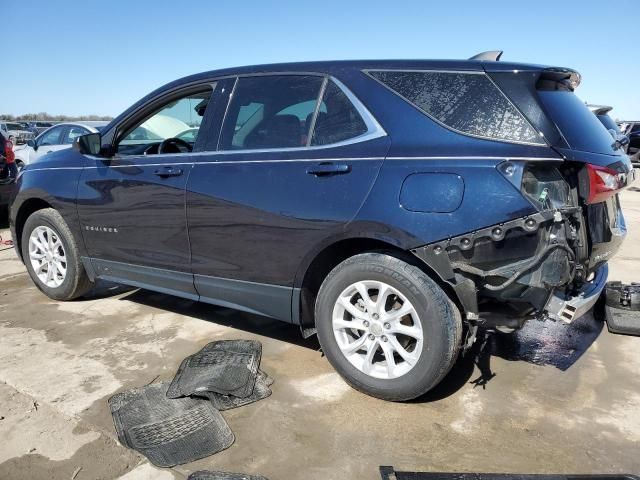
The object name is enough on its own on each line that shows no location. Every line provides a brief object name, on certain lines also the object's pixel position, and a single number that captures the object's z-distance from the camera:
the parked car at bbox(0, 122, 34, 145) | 24.90
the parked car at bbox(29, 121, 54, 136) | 26.71
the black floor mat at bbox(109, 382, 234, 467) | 2.51
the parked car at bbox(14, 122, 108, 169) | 10.75
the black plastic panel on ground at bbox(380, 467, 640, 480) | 2.26
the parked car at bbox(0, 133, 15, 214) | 7.85
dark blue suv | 2.56
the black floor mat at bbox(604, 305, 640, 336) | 3.91
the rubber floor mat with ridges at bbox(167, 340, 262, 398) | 3.02
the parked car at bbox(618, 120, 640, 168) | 17.62
